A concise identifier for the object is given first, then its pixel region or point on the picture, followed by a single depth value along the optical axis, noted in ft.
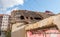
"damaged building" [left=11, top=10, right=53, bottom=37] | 26.65
